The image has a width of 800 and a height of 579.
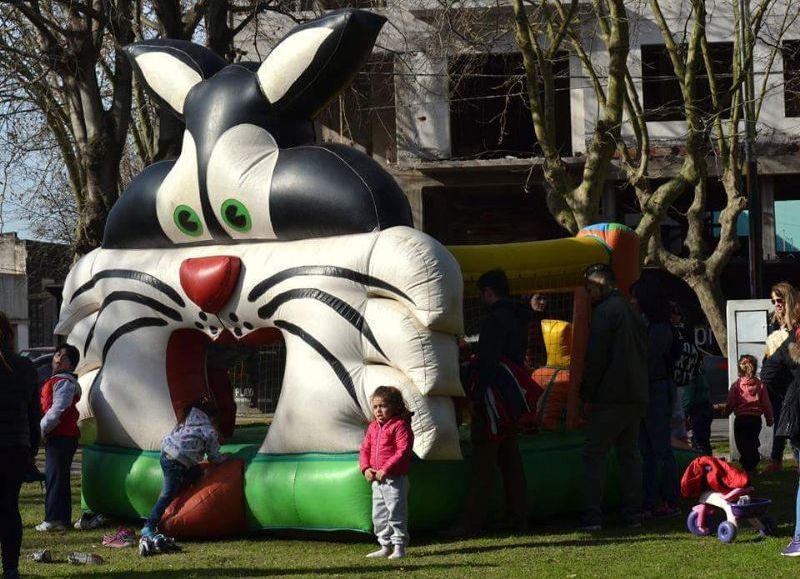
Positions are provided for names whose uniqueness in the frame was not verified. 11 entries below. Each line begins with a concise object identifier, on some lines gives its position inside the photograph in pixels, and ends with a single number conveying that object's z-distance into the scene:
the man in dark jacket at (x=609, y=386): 14.17
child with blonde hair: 19.49
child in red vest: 15.33
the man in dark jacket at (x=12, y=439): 11.61
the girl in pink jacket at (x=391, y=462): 12.95
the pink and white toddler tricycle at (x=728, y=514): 13.27
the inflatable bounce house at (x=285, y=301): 13.71
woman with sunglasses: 12.78
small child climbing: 14.31
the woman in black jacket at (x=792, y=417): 12.22
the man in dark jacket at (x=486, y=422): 14.04
